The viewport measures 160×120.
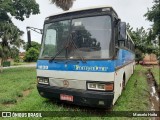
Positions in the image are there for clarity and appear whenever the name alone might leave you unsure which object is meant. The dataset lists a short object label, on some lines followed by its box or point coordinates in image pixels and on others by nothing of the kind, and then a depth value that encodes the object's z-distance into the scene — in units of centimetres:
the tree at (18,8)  1954
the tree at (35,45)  6015
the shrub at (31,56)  5518
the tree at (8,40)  1896
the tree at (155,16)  1497
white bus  505
